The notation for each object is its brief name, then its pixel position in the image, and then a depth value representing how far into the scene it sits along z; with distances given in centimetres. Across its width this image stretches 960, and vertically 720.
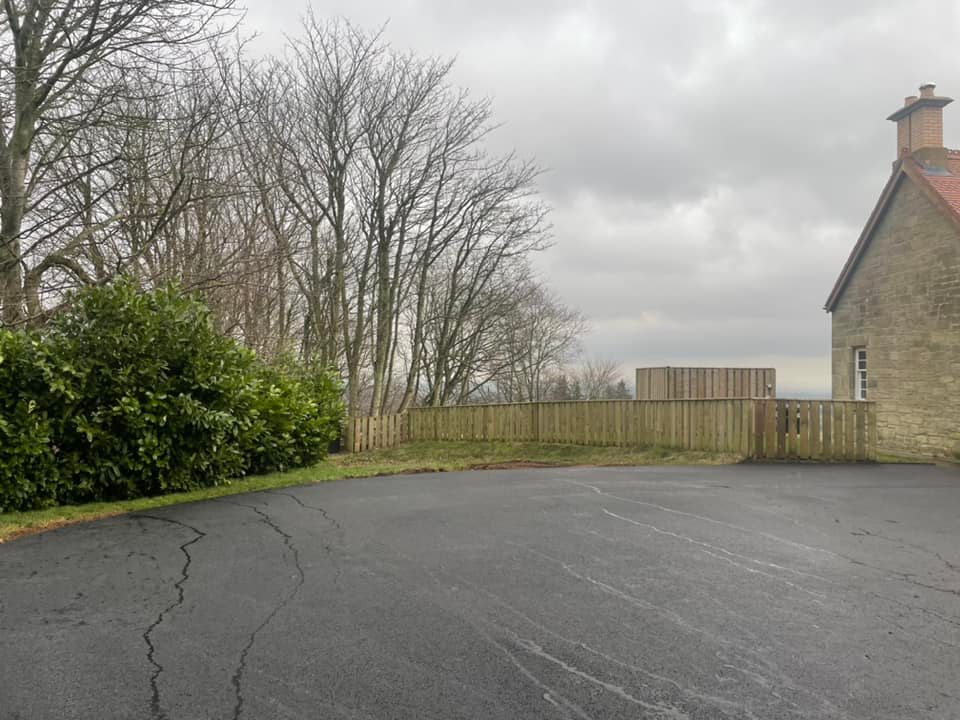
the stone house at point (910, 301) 1803
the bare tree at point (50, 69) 1083
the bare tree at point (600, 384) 5552
